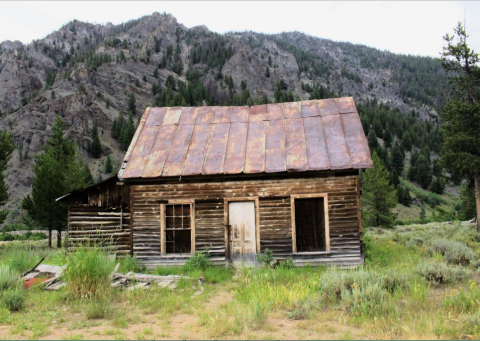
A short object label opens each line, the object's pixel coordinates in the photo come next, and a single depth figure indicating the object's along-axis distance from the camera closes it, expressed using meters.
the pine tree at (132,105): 96.06
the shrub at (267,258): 11.13
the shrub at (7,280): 8.20
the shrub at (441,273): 8.38
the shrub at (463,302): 6.11
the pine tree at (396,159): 77.21
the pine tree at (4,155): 23.31
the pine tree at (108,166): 68.06
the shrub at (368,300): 6.13
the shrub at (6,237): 32.09
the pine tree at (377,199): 34.19
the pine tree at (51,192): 24.11
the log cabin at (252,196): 11.52
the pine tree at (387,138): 88.25
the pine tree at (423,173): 72.94
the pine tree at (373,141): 83.81
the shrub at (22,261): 10.67
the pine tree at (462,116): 21.72
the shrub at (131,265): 11.30
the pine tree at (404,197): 61.50
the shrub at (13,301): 7.17
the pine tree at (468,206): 40.15
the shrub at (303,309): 6.31
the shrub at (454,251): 10.89
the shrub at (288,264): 11.06
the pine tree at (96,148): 74.00
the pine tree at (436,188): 71.54
